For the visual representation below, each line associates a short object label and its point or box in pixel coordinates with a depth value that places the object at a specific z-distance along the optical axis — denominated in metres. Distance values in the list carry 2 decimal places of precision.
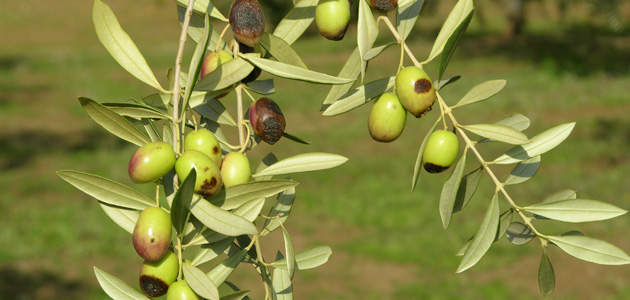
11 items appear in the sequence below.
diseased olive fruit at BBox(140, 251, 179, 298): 0.75
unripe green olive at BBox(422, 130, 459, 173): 0.79
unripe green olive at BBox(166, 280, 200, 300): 0.74
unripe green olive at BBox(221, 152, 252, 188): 0.76
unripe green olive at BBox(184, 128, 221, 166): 0.75
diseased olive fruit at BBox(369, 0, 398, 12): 0.78
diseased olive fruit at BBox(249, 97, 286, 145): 0.78
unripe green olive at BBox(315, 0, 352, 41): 0.80
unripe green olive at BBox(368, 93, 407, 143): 0.80
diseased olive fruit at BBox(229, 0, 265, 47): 0.77
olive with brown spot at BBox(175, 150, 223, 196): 0.73
